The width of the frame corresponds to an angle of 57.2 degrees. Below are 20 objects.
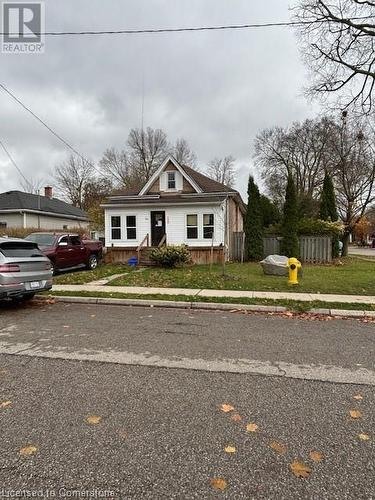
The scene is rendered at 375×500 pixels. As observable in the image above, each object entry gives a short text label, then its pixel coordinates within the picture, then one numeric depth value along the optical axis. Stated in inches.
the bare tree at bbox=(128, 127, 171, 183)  1988.2
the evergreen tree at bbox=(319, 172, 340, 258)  940.6
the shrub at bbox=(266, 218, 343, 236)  810.2
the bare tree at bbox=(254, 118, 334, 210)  1608.0
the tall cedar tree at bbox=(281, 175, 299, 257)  761.6
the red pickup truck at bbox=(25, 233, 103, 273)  563.5
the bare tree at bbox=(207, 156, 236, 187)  2245.8
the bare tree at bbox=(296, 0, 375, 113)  531.2
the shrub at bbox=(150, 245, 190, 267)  634.8
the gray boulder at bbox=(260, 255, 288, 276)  542.6
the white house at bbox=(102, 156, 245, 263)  780.6
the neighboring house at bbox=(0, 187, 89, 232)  1203.2
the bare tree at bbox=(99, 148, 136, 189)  1977.1
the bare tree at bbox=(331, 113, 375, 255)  1166.1
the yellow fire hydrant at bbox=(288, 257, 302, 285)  446.0
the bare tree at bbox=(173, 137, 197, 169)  2076.8
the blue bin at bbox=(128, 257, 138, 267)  731.2
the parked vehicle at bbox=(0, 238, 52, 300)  305.5
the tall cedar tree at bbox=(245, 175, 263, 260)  784.3
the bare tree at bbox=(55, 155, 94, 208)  2055.9
